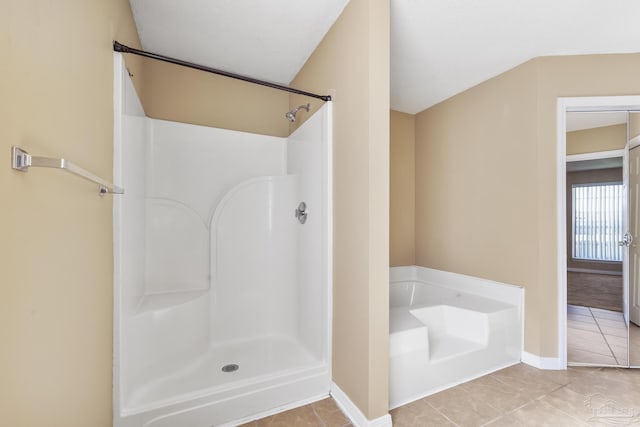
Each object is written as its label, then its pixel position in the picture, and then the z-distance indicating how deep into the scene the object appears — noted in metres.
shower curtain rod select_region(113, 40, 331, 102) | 1.33
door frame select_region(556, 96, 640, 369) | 2.06
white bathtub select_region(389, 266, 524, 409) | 1.70
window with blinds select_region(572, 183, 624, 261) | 2.24
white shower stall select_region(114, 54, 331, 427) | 1.46
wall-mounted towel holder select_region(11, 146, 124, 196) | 0.59
